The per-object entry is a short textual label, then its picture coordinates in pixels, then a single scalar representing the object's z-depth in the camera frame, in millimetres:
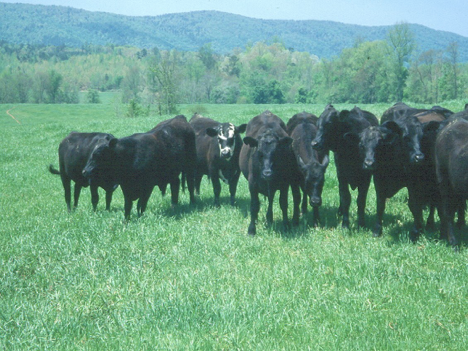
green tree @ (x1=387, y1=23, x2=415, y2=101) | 84812
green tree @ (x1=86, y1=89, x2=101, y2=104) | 134625
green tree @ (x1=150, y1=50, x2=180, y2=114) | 66875
